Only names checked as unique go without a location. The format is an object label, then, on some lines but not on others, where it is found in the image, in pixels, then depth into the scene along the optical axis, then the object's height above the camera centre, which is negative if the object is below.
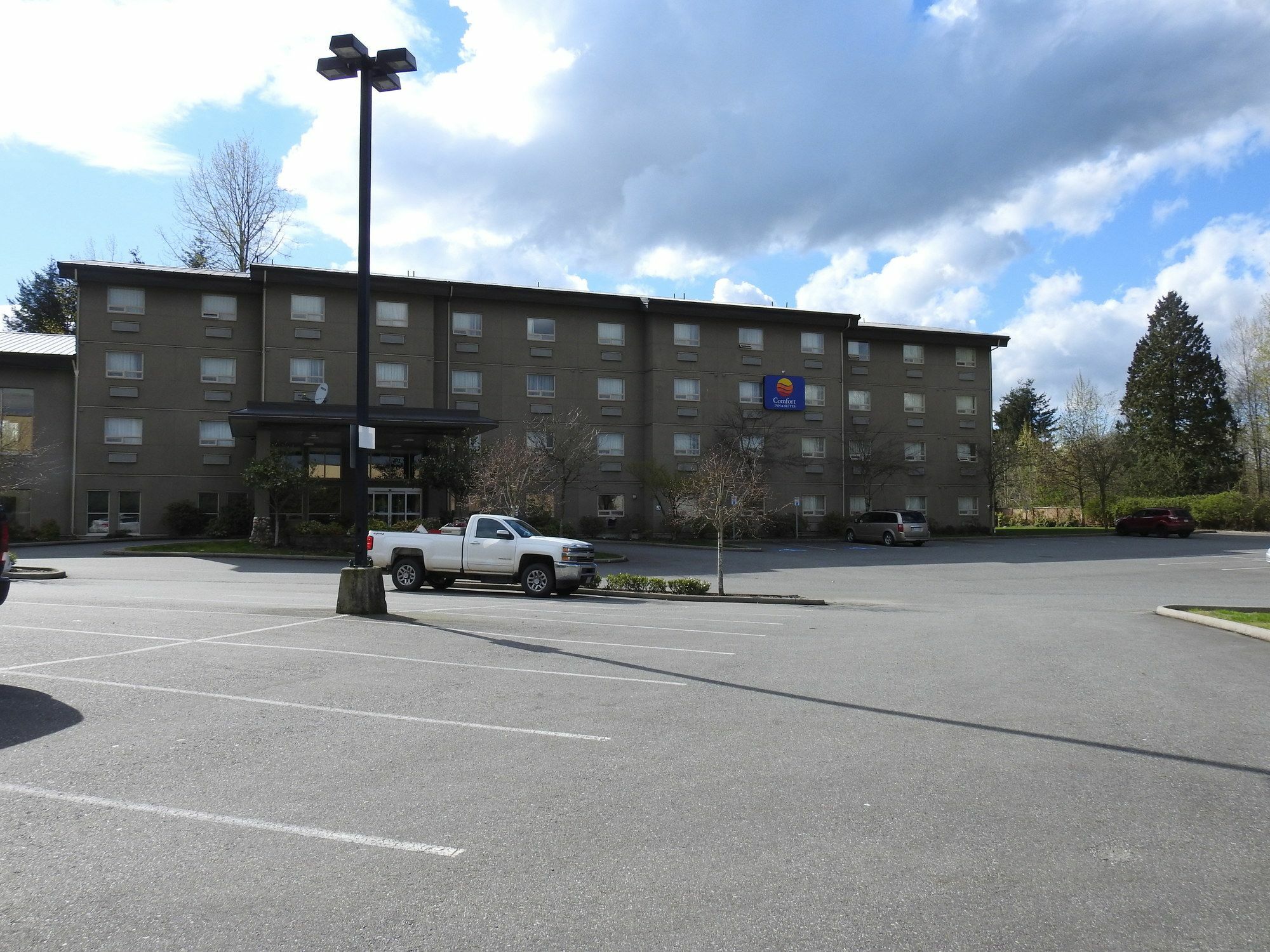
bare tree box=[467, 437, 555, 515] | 29.48 +1.20
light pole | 13.01 +3.54
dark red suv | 47.00 -0.46
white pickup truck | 19.59 -0.88
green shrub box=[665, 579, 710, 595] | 20.61 -1.63
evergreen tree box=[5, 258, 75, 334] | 65.88 +15.22
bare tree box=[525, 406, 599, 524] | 40.38 +3.21
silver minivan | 41.91 -0.61
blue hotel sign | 48.75 +6.50
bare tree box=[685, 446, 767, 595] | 22.28 +0.76
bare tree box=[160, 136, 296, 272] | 50.72 +15.88
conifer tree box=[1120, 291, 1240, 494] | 67.94 +8.17
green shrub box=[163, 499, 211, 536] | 40.62 -0.16
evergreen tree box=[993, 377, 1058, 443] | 97.75 +10.91
